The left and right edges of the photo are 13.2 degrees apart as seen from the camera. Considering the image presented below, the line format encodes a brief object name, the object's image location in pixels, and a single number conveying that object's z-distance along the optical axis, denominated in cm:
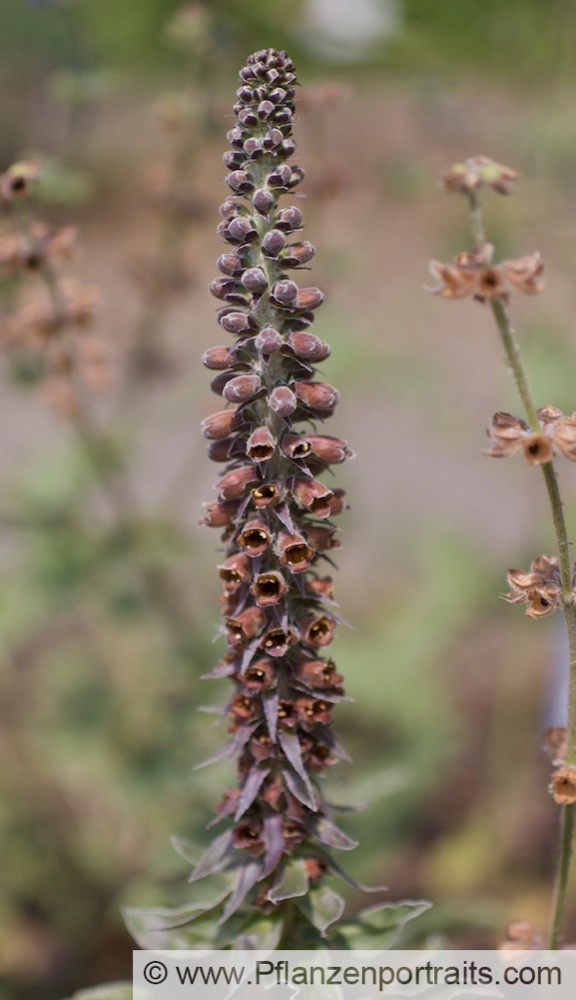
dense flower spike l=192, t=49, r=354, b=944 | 52
